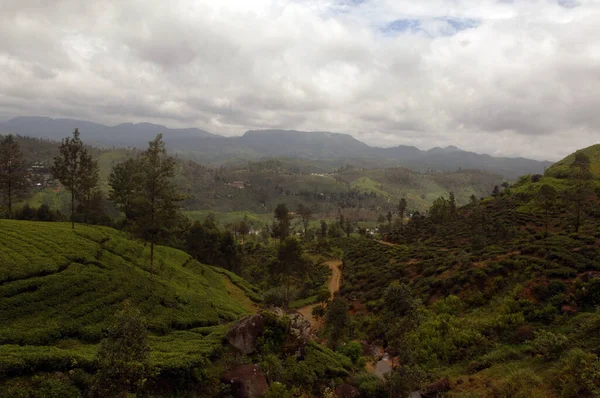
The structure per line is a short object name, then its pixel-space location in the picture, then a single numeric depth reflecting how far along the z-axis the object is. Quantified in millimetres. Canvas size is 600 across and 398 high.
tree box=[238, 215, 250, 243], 98906
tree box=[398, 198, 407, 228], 105550
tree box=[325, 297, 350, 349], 29094
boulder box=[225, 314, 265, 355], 22484
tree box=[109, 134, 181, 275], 30453
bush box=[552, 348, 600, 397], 16938
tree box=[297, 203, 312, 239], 110962
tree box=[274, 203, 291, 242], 84062
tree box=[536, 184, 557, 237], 48125
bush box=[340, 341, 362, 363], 29797
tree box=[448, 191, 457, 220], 90438
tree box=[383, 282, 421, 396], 19859
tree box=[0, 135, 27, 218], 47512
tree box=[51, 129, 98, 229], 38406
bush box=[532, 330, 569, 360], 21375
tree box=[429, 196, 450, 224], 89562
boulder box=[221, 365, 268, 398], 18578
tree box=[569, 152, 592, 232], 46875
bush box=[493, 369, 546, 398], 17434
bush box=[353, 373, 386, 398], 22594
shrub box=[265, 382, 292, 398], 17328
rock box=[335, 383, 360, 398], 22266
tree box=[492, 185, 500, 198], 109575
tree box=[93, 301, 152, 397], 11727
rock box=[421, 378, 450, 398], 21984
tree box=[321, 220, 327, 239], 118269
